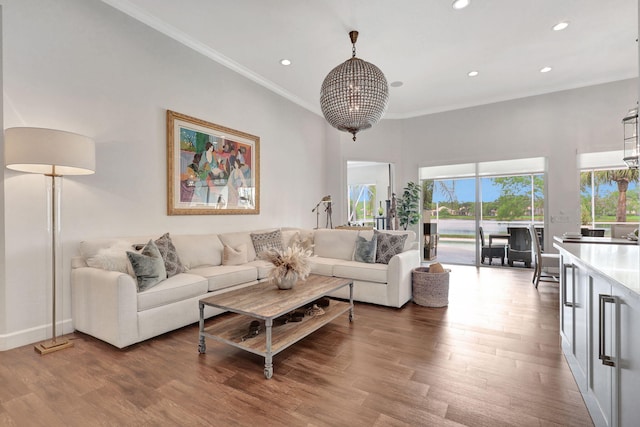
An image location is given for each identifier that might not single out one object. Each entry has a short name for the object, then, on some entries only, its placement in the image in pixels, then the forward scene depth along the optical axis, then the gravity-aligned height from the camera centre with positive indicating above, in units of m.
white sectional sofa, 2.53 -0.69
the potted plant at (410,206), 6.73 +0.15
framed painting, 3.83 +0.63
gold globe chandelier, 2.67 +1.06
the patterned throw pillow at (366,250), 3.99 -0.49
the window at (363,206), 8.57 +0.20
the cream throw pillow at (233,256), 3.90 -0.55
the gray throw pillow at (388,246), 3.89 -0.42
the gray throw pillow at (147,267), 2.65 -0.48
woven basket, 3.65 -0.91
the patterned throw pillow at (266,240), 4.36 -0.40
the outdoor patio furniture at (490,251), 6.26 -0.79
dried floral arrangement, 2.71 -0.45
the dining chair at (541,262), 4.59 -0.81
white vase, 2.72 -0.60
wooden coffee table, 2.13 -0.80
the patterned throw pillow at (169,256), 3.10 -0.44
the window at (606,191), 5.39 +0.39
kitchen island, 1.14 -0.54
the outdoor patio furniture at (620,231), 4.38 -0.26
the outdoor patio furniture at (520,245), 5.99 -0.63
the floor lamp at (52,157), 2.36 +0.45
